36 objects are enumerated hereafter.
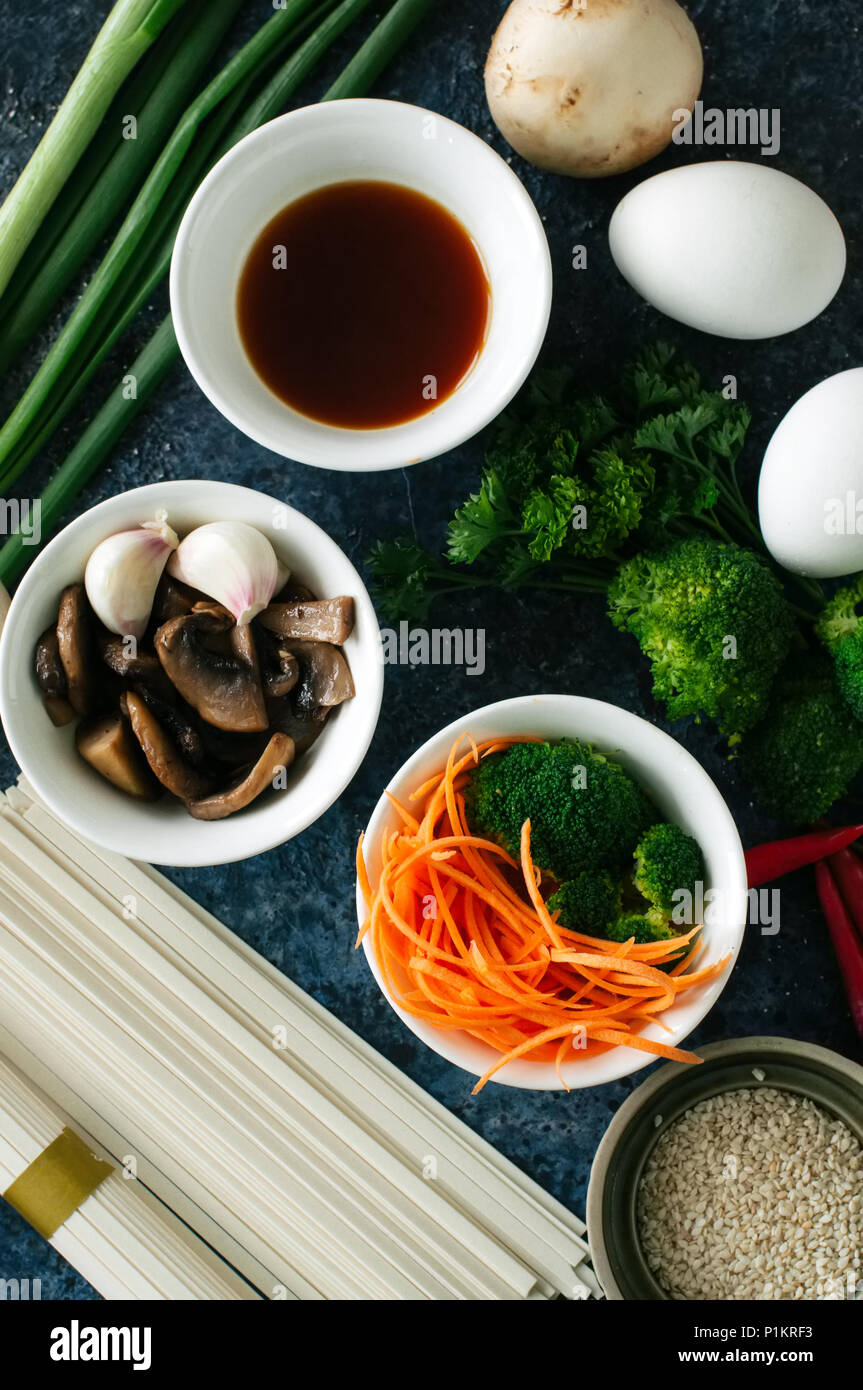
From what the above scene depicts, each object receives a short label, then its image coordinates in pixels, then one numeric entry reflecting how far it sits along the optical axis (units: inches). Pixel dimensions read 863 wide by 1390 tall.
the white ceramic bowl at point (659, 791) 23.2
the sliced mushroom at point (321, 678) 23.3
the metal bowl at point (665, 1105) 24.2
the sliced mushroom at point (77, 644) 23.0
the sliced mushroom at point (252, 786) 23.1
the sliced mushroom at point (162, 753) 23.0
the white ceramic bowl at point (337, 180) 23.0
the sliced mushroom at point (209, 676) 23.0
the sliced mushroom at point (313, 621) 23.1
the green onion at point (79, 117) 24.4
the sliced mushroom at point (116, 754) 23.0
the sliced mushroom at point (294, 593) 23.6
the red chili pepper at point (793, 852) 24.6
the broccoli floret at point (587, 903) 23.5
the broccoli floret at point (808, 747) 24.1
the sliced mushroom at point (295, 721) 23.4
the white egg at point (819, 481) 23.1
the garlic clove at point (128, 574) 22.9
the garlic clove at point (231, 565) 23.0
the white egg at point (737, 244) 23.3
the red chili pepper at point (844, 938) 24.7
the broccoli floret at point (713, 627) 23.4
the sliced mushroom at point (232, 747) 23.4
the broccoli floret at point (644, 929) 23.5
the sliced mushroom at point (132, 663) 23.2
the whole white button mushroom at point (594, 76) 23.1
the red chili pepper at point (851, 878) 24.8
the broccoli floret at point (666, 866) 23.3
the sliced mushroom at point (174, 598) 23.4
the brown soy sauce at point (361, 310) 23.9
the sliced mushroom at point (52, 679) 23.0
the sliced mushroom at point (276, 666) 23.3
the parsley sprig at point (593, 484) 23.8
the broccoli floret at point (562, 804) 23.4
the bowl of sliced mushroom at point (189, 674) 23.0
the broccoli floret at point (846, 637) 23.8
